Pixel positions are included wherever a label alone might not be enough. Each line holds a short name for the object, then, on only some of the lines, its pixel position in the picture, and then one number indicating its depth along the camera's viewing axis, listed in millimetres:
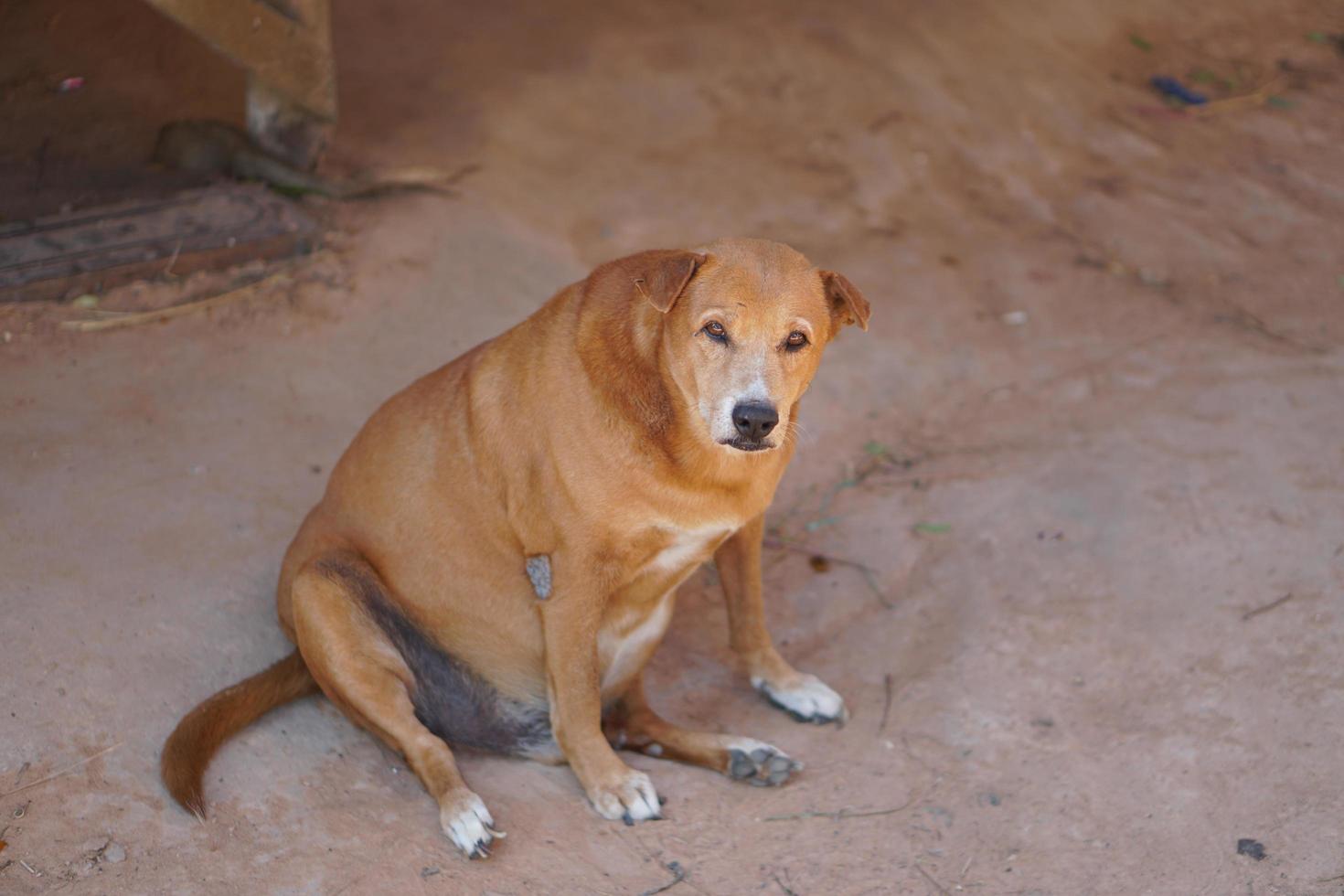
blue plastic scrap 8648
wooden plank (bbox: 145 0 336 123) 5176
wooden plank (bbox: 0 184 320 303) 5074
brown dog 3352
